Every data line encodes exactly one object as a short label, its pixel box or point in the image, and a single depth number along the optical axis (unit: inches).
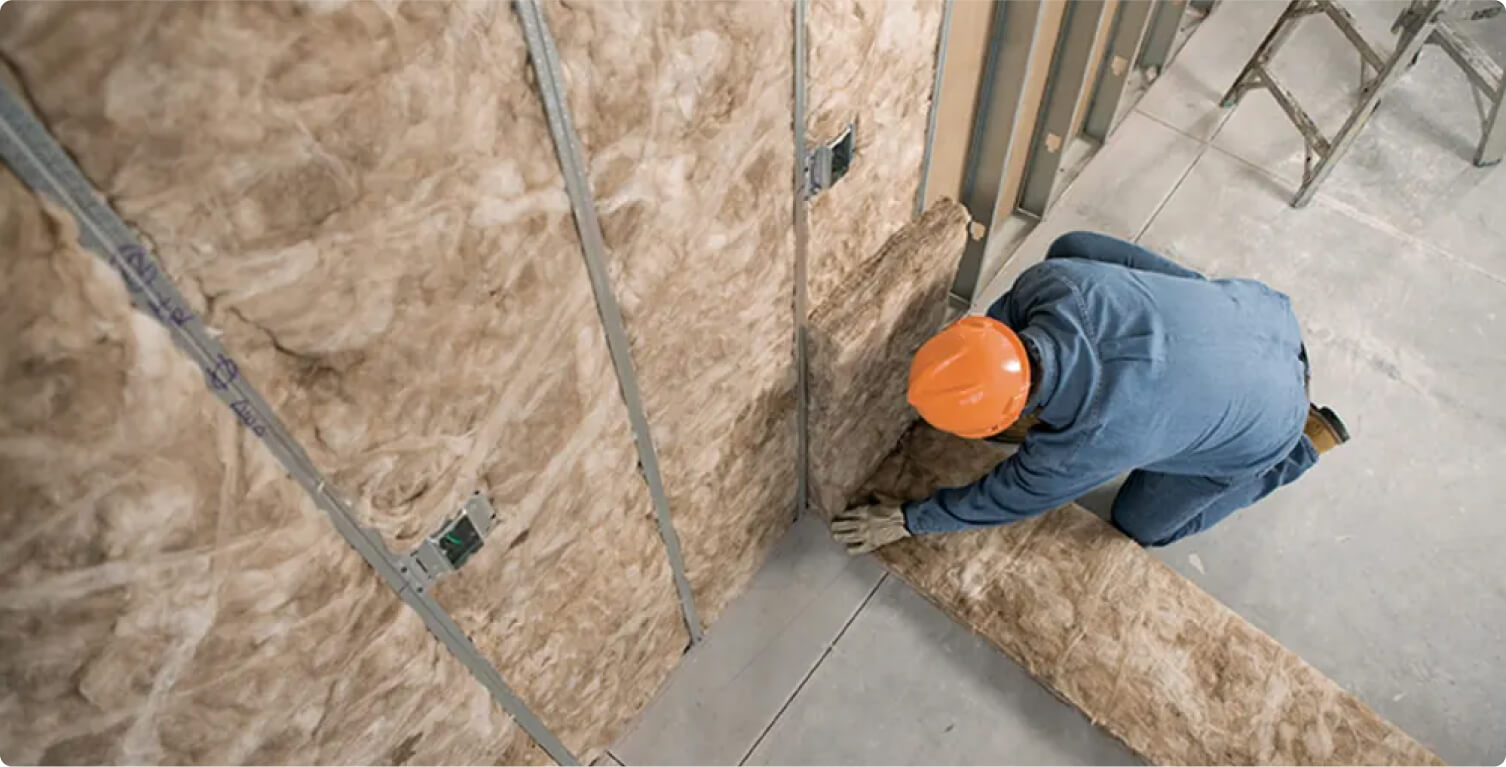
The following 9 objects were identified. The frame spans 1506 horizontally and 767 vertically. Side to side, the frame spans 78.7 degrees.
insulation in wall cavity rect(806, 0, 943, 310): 77.7
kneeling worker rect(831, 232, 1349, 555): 91.5
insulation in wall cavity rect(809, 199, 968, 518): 102.6
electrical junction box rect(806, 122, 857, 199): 84.7
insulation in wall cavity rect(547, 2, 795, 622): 57.9
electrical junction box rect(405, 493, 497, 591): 67.0
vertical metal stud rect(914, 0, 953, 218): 92.3
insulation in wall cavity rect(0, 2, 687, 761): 37.4
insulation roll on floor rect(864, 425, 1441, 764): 111.3
